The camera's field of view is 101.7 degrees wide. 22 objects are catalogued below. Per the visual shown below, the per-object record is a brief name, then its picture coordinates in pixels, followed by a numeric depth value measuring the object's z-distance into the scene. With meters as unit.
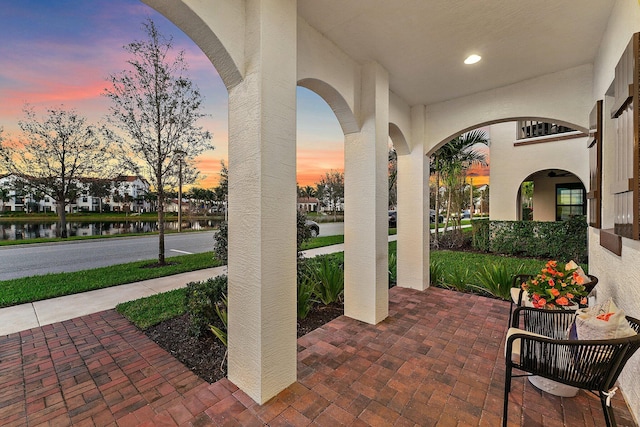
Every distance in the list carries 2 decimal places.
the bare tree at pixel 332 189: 28.55
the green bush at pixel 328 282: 4.39
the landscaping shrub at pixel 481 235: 9.42
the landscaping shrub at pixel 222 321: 2.95
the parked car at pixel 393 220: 20.80
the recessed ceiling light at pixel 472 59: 3.48
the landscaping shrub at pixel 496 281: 4.62
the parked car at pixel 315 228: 12.72
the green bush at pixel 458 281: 5.11
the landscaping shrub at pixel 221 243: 4.05
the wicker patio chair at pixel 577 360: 1.55
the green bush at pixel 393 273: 5.61
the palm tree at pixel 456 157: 8.70
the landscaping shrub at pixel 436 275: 5.45
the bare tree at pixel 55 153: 8.34
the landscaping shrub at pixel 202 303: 3.18
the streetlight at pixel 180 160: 7.38
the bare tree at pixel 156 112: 6.56
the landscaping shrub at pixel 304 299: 3.80
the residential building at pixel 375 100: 2.10
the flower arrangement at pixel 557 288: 2.33
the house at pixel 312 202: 31.76
